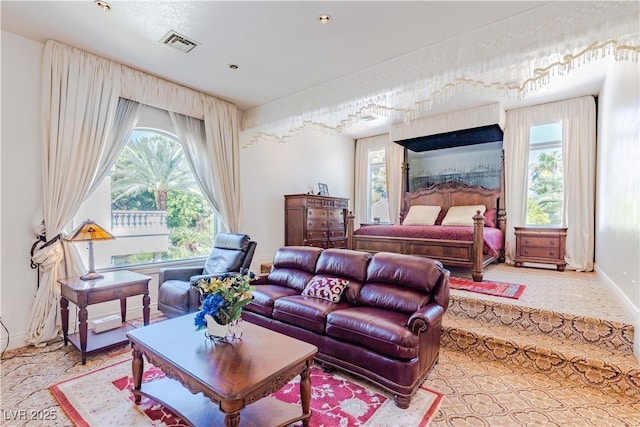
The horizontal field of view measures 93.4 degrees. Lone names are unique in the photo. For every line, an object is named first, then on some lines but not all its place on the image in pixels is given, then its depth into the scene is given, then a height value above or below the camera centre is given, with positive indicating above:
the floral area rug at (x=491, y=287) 3.46 -0.92
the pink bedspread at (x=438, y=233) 4.19 -0.31
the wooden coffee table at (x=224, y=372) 1.54 -0.87
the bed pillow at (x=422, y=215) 6.03 -0.05
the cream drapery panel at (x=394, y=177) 7.03 +0.84
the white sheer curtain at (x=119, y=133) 3.47 +0.94
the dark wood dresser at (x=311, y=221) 5.66 -0.17
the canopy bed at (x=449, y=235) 4.02 -0.35
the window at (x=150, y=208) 3.65 +0.05
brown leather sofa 2.15 -0.86
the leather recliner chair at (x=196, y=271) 3.24 -0.75
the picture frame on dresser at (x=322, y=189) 6.70 +0.52
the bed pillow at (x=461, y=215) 5.55 -0.05
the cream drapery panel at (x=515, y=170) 5.46 +0.79
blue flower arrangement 1.88 -0.56
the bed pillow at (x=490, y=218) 5.58 -0.10
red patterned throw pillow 2.93 -0.76
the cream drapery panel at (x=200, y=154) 4.30 +0.84
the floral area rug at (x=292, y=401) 1.95 -1.35
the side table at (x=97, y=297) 2.68 -0.81
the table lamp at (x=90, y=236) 2.90 -0.24
